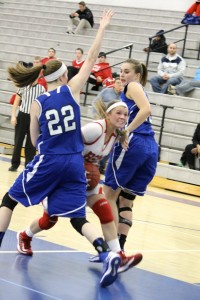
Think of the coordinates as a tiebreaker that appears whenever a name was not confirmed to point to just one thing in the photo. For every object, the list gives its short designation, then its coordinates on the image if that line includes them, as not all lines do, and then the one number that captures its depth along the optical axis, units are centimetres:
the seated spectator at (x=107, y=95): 1234
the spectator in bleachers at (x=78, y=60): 1659
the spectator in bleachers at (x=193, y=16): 1712
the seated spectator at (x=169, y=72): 1502
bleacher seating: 1413
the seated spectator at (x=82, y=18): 1966
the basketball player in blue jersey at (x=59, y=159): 540
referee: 1136
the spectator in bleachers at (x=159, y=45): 1680
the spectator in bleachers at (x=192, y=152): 1275
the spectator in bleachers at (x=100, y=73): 1623
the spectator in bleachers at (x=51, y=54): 1614
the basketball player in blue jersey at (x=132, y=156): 635
